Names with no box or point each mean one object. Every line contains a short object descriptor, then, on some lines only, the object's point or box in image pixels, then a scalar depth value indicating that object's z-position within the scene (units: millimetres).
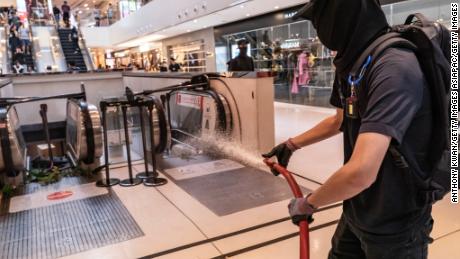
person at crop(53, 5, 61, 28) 17347
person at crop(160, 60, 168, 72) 14520
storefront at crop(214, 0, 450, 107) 10453
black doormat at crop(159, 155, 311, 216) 3528
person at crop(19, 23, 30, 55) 13992
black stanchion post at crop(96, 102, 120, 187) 4249
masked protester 1120
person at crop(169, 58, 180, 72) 13406
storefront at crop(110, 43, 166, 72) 22398
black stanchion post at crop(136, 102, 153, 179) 4438
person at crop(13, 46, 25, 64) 13227
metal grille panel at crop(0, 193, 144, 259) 2812
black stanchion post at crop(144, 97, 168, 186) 4223
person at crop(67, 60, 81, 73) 13054
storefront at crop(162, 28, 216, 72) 16109
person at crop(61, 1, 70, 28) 16766
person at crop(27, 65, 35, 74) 13335
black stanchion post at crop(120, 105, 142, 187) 4261
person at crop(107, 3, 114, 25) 24720
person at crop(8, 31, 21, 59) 13520
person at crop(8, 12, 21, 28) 14927
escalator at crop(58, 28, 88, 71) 14312
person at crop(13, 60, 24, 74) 12380
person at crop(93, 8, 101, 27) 25453
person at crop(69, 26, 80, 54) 15222
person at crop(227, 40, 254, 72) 6789
